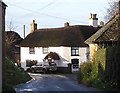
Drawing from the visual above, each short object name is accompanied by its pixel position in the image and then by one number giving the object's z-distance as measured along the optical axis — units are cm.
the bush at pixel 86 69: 2452
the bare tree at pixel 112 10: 2230
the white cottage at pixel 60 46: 4231
